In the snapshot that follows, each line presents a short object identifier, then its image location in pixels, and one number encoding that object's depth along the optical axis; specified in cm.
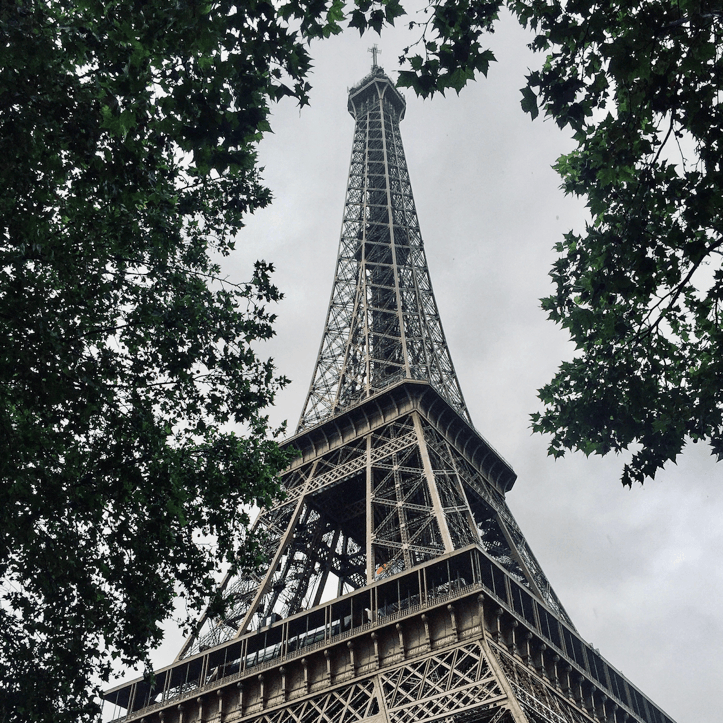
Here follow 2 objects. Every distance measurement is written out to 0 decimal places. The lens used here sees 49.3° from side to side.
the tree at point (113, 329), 1097
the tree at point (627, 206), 1008
